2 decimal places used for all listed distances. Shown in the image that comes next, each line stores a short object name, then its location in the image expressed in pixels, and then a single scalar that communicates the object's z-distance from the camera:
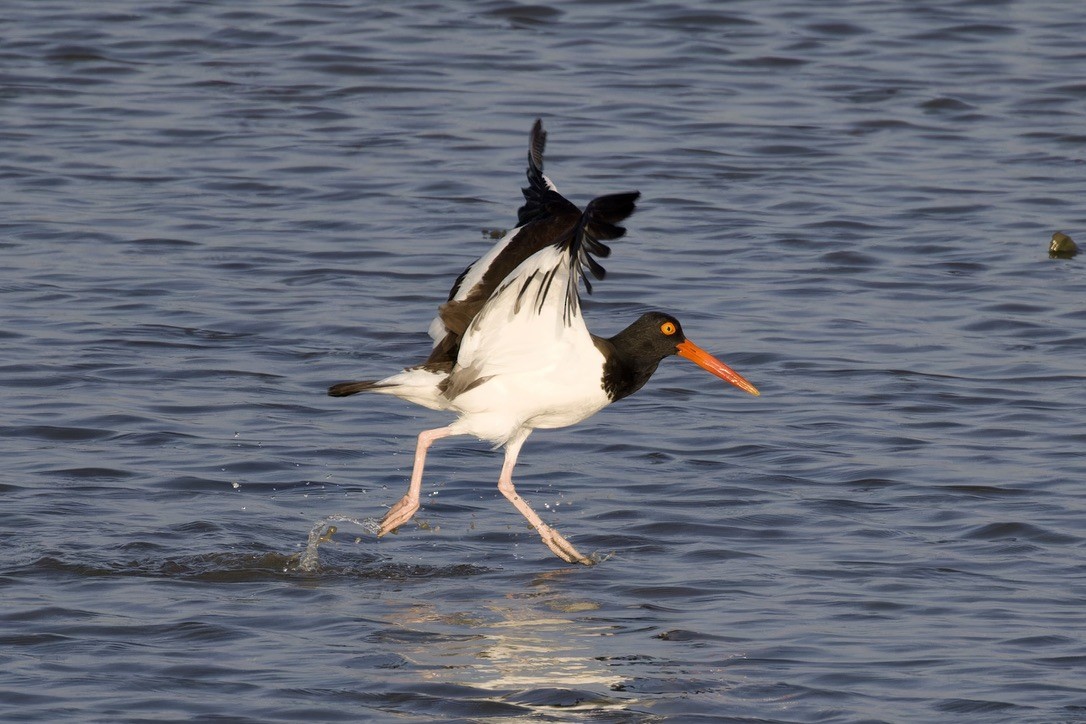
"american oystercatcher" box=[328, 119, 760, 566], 14.85
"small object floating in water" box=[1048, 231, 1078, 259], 23.06
